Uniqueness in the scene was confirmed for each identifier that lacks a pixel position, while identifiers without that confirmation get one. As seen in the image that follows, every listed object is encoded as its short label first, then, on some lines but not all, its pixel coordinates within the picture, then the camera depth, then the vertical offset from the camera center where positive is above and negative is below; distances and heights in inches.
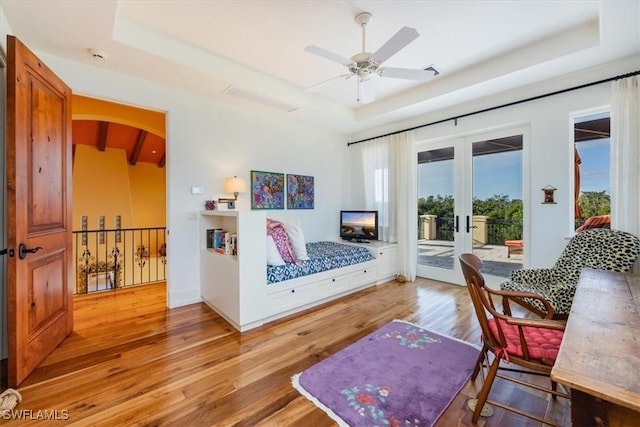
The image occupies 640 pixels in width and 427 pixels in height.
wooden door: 72.0 +0.7
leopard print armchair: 94.0 -19.5
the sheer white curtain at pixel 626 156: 103.3 +22.0
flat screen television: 181.0 -9.1
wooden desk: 30.2 -19.2
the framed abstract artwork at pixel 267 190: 161.9 +13.9
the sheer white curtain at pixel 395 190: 175.0 +15.3
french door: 144.8 +4.8
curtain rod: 107.3 +54.6
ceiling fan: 78.3 +49.9
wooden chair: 54.9 -29.0
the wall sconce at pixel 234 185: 141.9 +14.4
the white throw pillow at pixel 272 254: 118.8 -18.4
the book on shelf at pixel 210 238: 138.9 -13.4
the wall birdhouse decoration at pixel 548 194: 125.4 +8.5
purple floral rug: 63.7 -46.9
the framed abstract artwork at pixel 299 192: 179.2 +14.2
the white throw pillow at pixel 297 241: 130.5 -14.0
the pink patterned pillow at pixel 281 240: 125.7 -13.0
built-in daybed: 106.5 -29.5
